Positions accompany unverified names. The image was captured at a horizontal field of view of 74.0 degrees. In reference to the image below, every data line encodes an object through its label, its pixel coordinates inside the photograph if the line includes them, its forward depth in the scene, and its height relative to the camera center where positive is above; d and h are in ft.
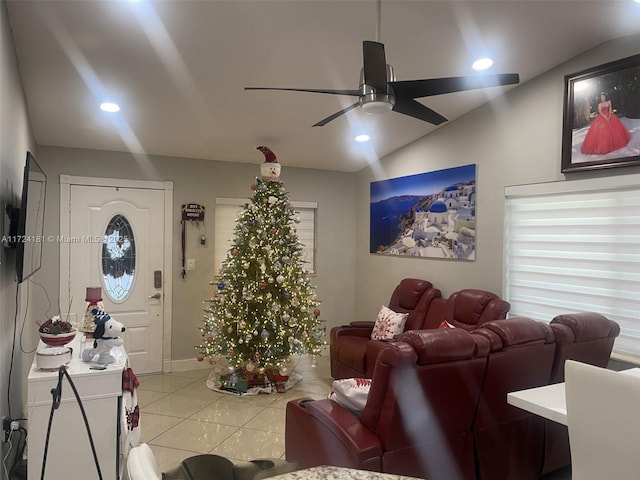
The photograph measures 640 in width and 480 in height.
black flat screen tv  6.96 +0.31
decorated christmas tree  13.73 -1.85
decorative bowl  7.31 -1.68
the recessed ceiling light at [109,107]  11.32 +3.68
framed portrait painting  9.46 +3.09
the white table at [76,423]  6.63 -2.94
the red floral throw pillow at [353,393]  7.27 -2.56
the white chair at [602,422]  5.20 -2.25
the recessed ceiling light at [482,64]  10.36 +4.54
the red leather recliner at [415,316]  12.42 -2.24
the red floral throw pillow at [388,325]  14.69 -2.79
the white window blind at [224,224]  16.92 +0.80
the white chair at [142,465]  2.60 -1.42
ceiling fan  6.39 +2.67
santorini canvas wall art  13.74 +1.13
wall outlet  6.71 -3.02
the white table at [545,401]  6.31 -2.41
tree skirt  14.06 -4.88
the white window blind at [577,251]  9.82 -0.09
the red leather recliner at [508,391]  7.57 -2.64
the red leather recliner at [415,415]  6.55 -2.81
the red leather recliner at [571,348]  8.41 -2.06
